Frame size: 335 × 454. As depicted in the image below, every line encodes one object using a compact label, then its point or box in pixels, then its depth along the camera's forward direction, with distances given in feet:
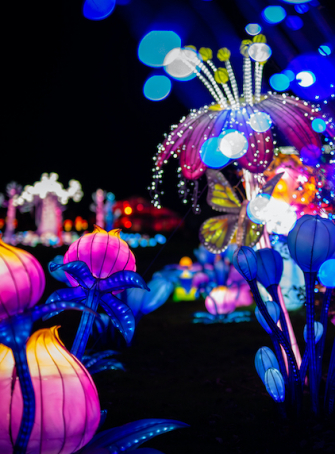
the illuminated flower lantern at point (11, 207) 109.15
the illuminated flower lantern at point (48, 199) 102.25
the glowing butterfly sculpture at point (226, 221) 12.87
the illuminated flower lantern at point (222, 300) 25.64
